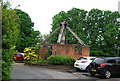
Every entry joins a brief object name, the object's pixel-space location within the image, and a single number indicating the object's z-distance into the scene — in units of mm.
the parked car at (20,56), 18688
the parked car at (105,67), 9440
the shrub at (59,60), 13618
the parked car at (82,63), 12085
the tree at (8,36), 4554
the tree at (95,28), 27036
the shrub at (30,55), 15882
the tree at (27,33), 28229
